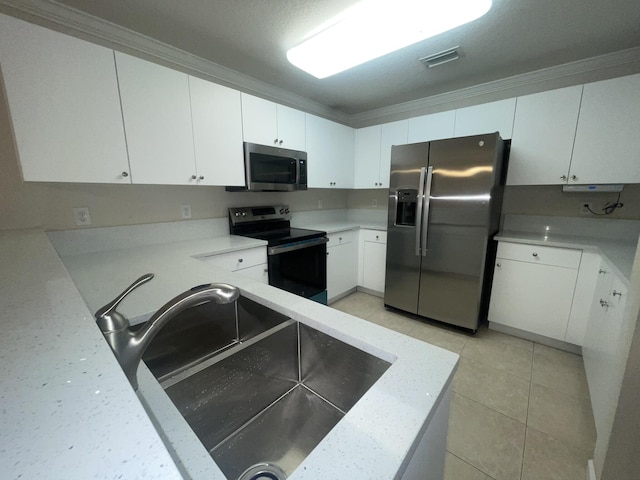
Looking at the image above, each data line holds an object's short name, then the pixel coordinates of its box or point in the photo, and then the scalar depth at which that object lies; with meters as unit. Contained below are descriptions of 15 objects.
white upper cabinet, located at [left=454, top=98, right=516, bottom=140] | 2.25
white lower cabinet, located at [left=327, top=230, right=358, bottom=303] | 2.81
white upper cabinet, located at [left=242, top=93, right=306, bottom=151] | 2.13
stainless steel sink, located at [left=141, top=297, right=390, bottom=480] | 0.75
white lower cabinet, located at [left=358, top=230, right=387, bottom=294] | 3.01
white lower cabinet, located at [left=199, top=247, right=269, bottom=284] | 1.83
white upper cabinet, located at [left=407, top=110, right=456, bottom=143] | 2.57
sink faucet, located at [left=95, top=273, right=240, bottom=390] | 0.53
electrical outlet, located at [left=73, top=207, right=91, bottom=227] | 1.65
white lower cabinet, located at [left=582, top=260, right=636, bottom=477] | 0.96
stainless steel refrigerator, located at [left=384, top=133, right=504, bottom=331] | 2.11
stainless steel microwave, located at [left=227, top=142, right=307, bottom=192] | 2.16
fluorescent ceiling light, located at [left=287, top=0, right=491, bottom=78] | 1.28
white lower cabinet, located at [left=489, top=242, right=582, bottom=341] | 2.02
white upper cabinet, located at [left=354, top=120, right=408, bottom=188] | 2.91
